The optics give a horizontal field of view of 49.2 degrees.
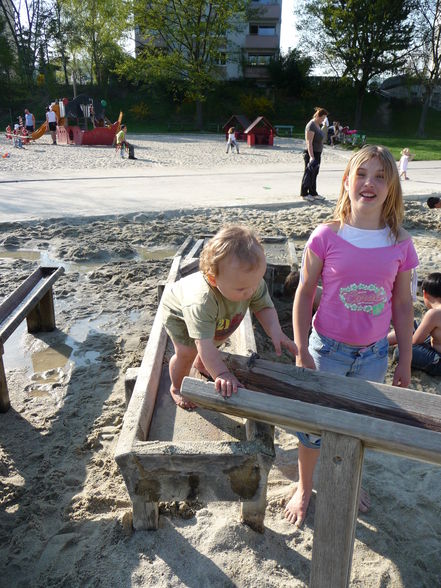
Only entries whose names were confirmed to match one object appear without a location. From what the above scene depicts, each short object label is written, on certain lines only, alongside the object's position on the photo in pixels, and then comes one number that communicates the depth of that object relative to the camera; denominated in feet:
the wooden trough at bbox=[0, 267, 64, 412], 11.13
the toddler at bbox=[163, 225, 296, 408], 6.33
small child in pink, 38.62
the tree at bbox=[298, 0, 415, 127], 112.98
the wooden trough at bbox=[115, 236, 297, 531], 6.50
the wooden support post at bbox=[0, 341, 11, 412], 10.83
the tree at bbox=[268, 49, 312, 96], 126.31
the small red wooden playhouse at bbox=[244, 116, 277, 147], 76.69
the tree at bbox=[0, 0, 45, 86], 132.05
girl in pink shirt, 6.70
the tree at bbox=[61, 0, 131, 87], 133.28
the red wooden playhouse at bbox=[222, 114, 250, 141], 87.92
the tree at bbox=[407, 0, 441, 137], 107.76
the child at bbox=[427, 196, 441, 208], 23.34
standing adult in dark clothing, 29.76
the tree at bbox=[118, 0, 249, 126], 108.99
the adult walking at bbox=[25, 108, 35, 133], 81.05
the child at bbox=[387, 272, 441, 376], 12.08
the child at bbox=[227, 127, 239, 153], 63.87
